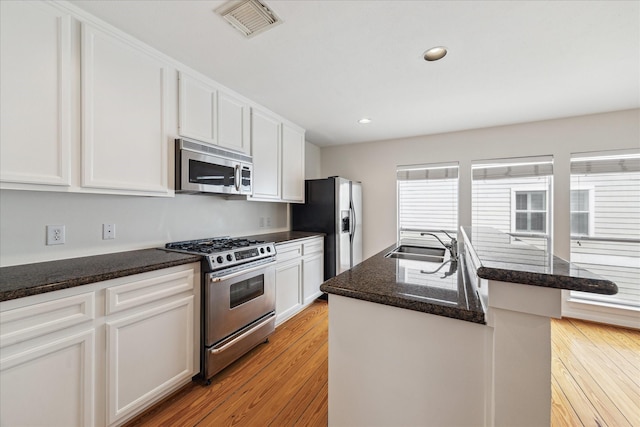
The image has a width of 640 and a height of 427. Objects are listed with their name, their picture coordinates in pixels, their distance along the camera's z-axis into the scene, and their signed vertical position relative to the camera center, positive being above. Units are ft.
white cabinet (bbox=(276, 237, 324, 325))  9.08 -2.51
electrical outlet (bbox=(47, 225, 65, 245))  5.25 -0.53
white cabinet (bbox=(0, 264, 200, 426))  3.70 -2.43
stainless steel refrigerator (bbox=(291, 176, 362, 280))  11.61 -0.33
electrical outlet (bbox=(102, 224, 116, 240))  6.06 -0.52
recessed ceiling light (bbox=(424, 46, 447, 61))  5.96 +3.78
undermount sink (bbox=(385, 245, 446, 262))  6.55 -1.16
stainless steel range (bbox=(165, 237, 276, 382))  6.13 -2.33
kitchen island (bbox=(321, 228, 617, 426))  2.46 -1.54
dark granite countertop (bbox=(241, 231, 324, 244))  9.57 -1.06
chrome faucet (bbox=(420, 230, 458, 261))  5.98 -0.91
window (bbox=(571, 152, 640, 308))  9.61 -0.24
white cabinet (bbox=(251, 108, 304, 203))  9.23 +2.07
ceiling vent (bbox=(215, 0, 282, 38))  4.75 +3.79
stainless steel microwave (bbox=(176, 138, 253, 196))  6.60 +1.17
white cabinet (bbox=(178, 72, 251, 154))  6.79 +2.79
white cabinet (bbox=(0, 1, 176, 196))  4.25 +2.03
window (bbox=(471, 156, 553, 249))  10.76 +0.69
